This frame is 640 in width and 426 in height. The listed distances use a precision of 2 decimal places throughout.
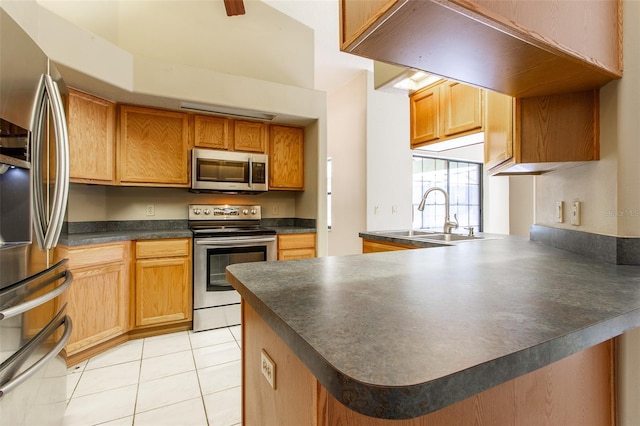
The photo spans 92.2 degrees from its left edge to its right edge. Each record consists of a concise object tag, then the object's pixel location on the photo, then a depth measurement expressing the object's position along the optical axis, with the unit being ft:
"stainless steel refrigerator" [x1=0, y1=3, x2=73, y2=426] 3.51
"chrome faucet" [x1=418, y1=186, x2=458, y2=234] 8.95
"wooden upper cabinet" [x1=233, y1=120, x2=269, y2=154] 10.96
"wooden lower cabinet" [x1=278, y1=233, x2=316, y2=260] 10.73
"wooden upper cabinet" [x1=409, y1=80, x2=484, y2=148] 7.32
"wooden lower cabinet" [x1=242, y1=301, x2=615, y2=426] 1.98
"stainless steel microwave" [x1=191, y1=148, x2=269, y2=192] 10.21
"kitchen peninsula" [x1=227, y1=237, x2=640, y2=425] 1.38
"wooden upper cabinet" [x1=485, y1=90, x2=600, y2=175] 4.09
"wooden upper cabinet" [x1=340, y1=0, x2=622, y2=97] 2.52
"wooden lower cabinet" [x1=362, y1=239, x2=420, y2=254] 7.81
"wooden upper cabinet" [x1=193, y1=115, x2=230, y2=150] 10.34
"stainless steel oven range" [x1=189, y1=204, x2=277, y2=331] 9.34
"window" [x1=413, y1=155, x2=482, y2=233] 18.71
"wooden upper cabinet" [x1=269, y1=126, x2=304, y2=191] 11.68
